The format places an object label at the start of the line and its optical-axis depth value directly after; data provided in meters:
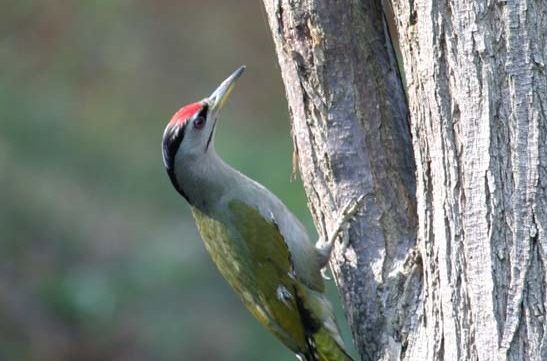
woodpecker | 9.82
